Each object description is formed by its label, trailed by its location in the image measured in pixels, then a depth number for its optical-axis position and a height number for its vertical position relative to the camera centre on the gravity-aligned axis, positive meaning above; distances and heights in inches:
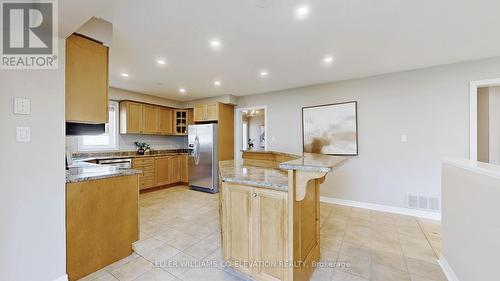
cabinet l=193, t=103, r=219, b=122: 196.9 +30.0
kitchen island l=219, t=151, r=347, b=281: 58.2 -26.3
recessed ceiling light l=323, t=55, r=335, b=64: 111.7 +47.6
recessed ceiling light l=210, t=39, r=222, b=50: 94.0 +48.0
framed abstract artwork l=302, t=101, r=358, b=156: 148.4 +9.2
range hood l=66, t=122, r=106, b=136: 94.8 +6.4
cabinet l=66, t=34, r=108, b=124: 72.4 +24.1
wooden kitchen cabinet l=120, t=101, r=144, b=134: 186.4 +23.5
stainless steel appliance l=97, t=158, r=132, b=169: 162.2 -17.3
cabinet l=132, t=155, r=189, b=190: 183.8 -29.2
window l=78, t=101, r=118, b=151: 176.1 +3.4
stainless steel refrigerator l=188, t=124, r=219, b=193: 189.0 -16.5
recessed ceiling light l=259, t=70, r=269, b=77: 135.0 +48.0
